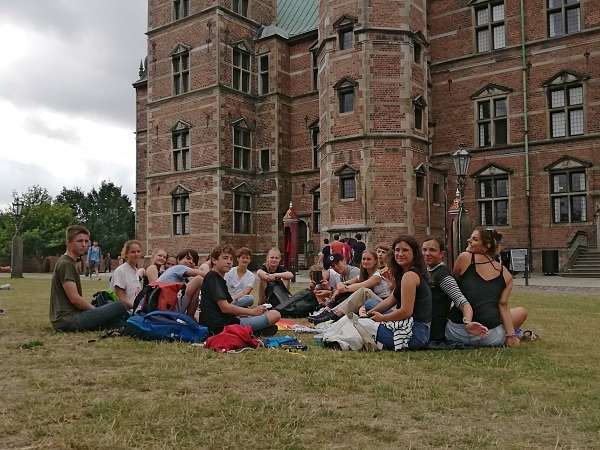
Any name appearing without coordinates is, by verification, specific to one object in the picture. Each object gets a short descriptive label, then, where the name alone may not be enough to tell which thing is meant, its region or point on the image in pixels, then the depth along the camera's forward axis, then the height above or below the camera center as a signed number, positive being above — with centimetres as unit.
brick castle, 2227 +558
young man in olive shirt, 747 -82
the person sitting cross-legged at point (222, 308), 705 -83
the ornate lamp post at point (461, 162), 1520 +215
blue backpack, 702 -106
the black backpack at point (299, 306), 1026 -117
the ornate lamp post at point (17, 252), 2708 -31
